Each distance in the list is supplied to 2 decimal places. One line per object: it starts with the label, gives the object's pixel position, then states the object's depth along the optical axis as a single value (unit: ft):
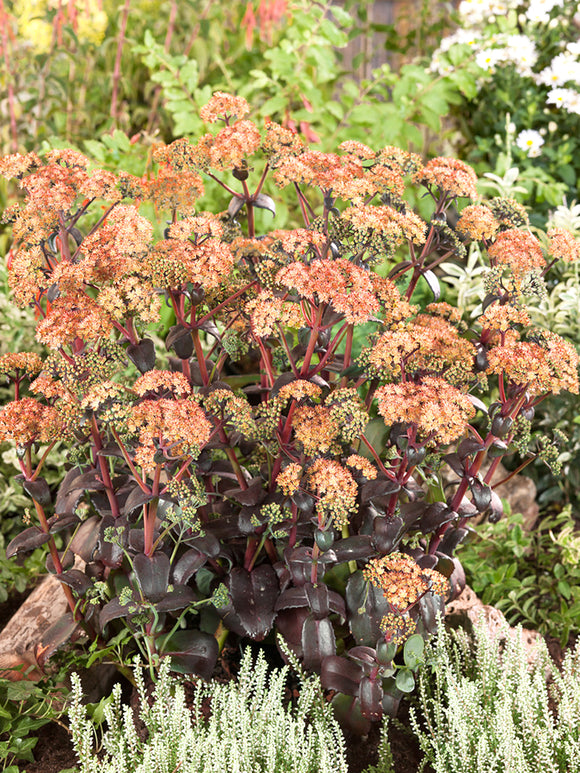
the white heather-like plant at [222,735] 4.89
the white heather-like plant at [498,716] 5.04
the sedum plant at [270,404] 4.93
